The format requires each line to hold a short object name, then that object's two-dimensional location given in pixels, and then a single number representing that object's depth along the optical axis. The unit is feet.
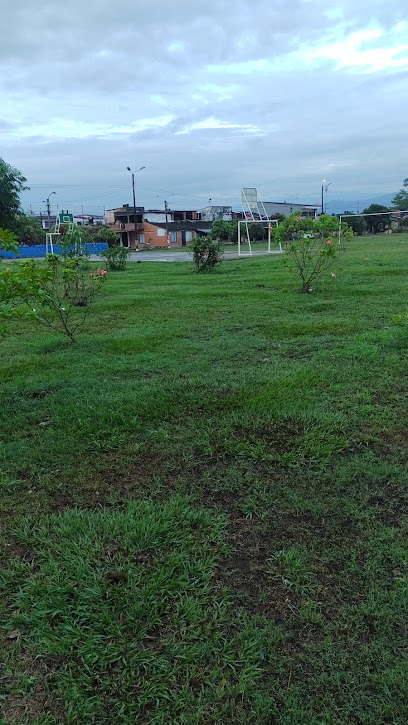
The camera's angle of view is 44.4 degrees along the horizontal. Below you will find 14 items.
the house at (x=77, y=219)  206.69
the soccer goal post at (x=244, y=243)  83.61
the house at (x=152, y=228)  187.11
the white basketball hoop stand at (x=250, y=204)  85.87
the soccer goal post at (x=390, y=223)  145.44
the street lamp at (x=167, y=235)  183.91
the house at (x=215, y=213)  228.84
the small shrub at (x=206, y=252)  51.31
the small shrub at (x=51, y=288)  12.56
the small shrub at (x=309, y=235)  30.40
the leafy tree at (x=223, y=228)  148.72
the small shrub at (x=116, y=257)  61.57
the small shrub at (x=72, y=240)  31.01
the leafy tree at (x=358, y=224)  147.02
